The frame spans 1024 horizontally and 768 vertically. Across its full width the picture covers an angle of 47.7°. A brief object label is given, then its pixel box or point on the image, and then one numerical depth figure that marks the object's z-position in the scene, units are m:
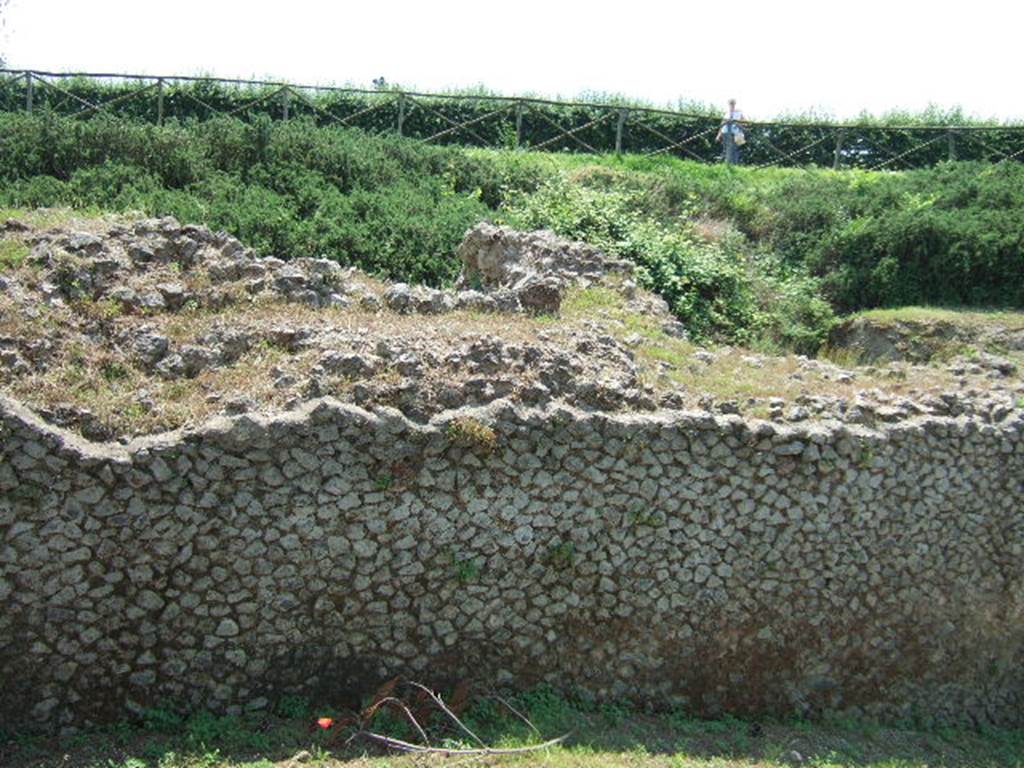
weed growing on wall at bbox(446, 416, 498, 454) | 8.83
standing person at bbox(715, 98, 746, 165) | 23.72
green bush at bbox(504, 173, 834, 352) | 15.15
